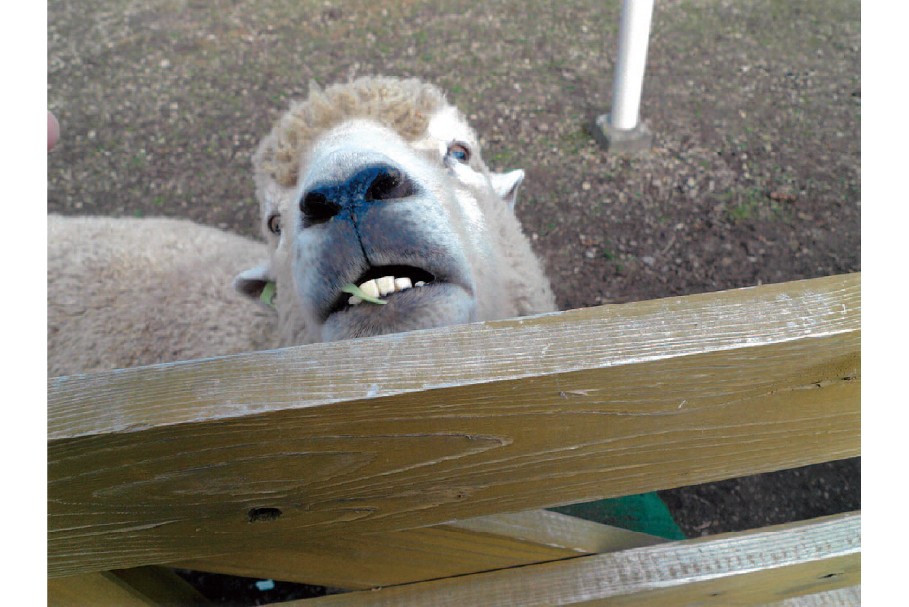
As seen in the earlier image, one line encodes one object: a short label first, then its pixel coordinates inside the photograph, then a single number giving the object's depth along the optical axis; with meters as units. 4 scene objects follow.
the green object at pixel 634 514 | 0.61
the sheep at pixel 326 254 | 0.39
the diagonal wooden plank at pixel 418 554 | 0.37
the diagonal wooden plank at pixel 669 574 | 0.38
